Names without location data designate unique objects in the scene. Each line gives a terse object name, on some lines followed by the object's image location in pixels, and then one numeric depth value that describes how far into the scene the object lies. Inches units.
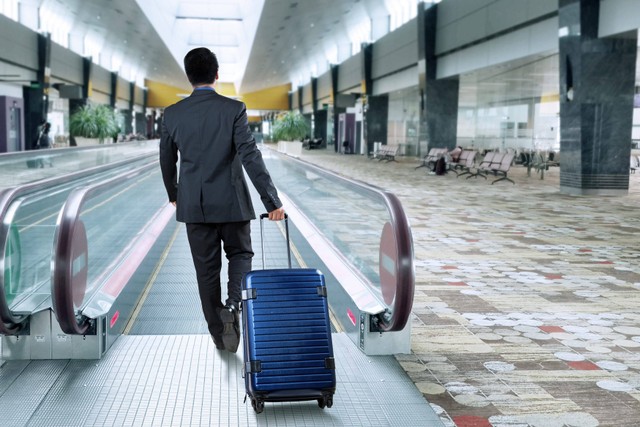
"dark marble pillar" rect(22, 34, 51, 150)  1278.3
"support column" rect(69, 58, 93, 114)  1672.0
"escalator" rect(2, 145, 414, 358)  157.6
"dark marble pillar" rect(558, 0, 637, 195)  657.0
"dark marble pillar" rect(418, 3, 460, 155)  1107.3
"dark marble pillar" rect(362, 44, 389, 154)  1549.0
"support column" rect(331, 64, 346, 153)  1913.1
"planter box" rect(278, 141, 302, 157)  1675.7
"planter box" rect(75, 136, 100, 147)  1448.1
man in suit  149.2
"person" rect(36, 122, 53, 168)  1180.5
